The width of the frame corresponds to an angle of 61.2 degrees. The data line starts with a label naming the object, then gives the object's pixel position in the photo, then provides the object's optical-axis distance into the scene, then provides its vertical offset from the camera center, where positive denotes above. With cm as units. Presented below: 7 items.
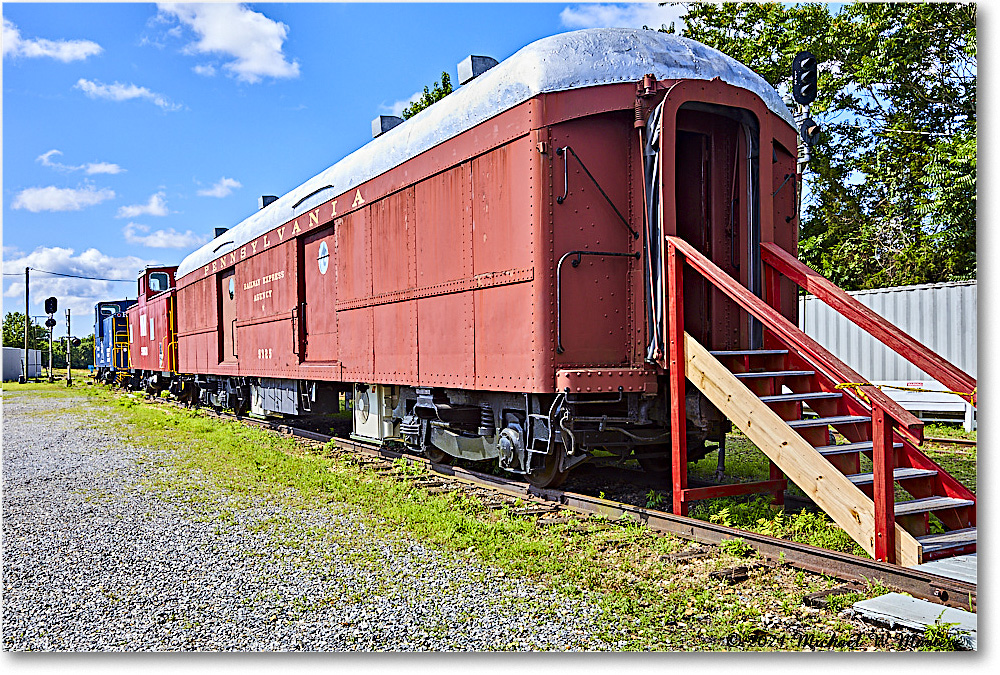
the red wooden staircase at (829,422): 468 -49
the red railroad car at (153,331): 2114 +64
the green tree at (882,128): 1231 +375
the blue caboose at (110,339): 3122 +59
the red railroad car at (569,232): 628 +94
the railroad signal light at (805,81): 797 +254
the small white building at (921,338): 1385 +11
